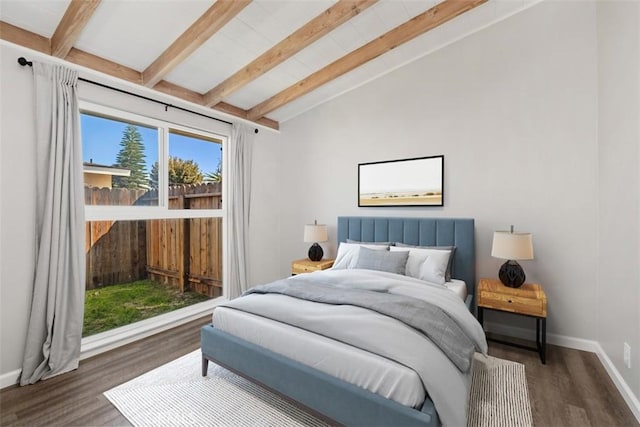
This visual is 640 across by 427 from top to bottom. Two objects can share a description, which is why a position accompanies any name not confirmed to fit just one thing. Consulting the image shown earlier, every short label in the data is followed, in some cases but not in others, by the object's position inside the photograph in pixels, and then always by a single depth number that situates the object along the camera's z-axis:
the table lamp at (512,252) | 2.67
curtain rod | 2.33
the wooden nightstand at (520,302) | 2.56
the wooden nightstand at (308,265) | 3.90
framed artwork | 3.51
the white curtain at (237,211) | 4.04
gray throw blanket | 1.70
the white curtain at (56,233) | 2.37
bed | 1.46
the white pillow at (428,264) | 2.93
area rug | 1.89
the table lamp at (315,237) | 4.06
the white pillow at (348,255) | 3.37
